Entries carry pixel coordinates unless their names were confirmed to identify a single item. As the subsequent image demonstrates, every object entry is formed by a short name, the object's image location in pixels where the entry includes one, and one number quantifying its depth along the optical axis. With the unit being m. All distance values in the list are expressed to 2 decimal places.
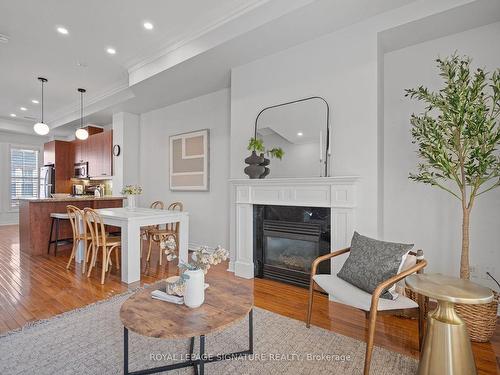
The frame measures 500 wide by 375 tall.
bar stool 4.64
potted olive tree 1.99
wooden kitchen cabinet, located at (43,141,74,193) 7.38
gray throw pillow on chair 1.96
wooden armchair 1.64
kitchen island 4.79
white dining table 3.29
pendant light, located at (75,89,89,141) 5.54
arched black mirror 3.00
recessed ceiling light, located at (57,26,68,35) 3.38
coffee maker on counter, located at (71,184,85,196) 7.42
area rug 1.74
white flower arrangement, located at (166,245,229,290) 1.66
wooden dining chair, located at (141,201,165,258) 4.28
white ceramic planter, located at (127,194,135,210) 4.43
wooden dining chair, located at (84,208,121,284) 3.38
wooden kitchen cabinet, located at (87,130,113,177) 6.32
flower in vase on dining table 4.29
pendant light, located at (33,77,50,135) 5.17
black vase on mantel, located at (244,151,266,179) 3.37
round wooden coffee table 1.37
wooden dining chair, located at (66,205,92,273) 3.63
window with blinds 8.31
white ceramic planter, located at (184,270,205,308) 1.61
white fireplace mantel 2.74
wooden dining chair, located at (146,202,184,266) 4.14
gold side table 1.51
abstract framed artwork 4.83
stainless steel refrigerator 7.43
